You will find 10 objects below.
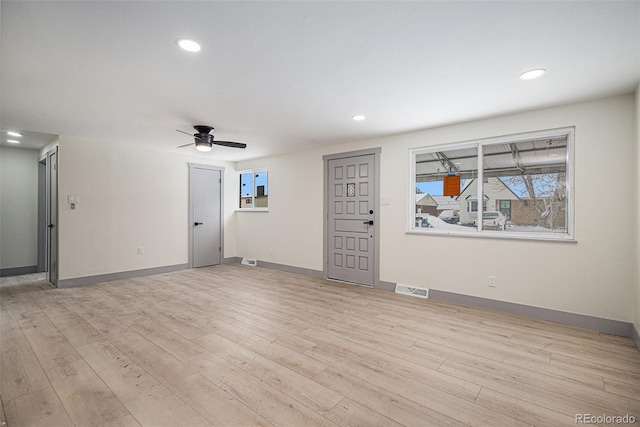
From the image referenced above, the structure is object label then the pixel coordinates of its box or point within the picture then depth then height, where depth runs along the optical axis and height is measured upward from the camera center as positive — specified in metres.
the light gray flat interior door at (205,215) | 6.53 -0.13
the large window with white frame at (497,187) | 3.50 +0.33
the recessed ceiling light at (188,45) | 2.14 +1.24
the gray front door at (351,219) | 5.04 -0.16
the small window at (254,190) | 6.91 +0.49
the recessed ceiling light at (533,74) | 2.59 +1.24
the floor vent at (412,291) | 4.38 -1.23
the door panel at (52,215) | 4.92 -0.11
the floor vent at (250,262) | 6.87 -1.23
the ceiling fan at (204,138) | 4.29 +1.05
